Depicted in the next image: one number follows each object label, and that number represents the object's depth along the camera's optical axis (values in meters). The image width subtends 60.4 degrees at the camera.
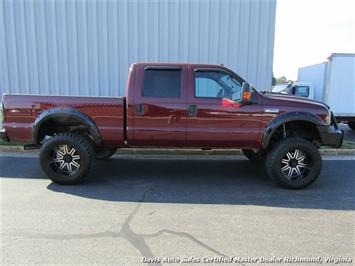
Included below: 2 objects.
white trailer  10.63
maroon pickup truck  5.04
